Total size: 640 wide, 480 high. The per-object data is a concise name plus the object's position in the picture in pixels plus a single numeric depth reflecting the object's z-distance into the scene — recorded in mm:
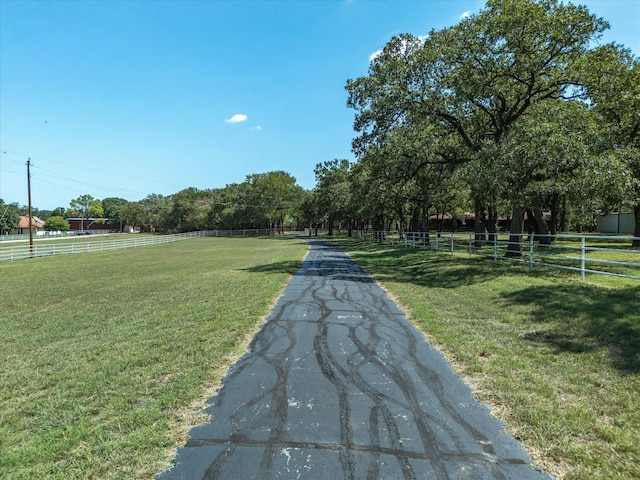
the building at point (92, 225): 126250
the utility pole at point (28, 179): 30439
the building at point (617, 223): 45069
